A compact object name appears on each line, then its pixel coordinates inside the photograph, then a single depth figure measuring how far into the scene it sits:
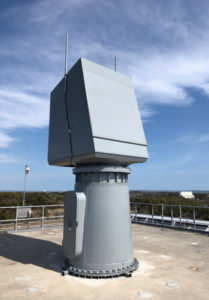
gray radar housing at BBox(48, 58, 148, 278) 5.42
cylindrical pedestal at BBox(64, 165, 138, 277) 5.40
